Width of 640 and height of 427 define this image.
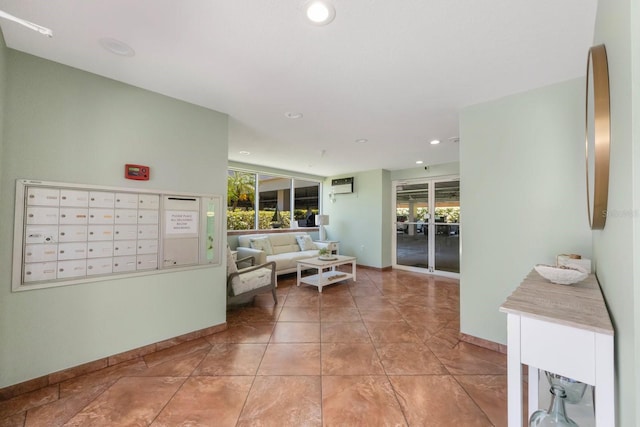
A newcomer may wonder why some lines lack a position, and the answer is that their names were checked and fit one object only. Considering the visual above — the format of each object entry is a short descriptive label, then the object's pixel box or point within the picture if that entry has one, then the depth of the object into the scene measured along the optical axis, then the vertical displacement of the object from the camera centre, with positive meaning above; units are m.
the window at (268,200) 5.50 +0.46
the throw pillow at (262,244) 5.07 -0.51
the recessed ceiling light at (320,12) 1.34 +1.14
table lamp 6.47 -0.02
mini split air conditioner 6.50 +0.89
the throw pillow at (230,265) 3.23 -0.60
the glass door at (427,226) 5.55 -0.14
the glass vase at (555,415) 0.98 -0.77
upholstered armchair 3.23 -0.84
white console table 0.84 -0.44
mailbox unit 1.80 -0.12
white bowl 1.33 -0.29
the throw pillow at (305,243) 6.02 -0.57
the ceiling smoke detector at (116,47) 1.66 +1.16
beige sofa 4.68 -0.62
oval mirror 0.93 +0.35
